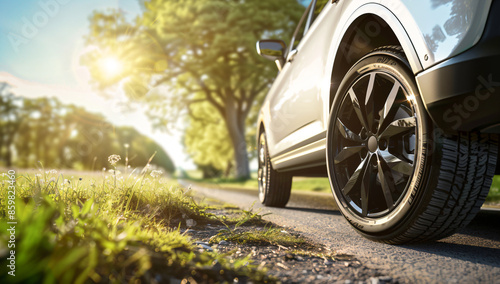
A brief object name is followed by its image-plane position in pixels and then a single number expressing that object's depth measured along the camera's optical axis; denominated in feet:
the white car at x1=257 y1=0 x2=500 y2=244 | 4.27
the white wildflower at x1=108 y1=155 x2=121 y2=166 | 8.38
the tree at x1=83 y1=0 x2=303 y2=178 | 55.06
